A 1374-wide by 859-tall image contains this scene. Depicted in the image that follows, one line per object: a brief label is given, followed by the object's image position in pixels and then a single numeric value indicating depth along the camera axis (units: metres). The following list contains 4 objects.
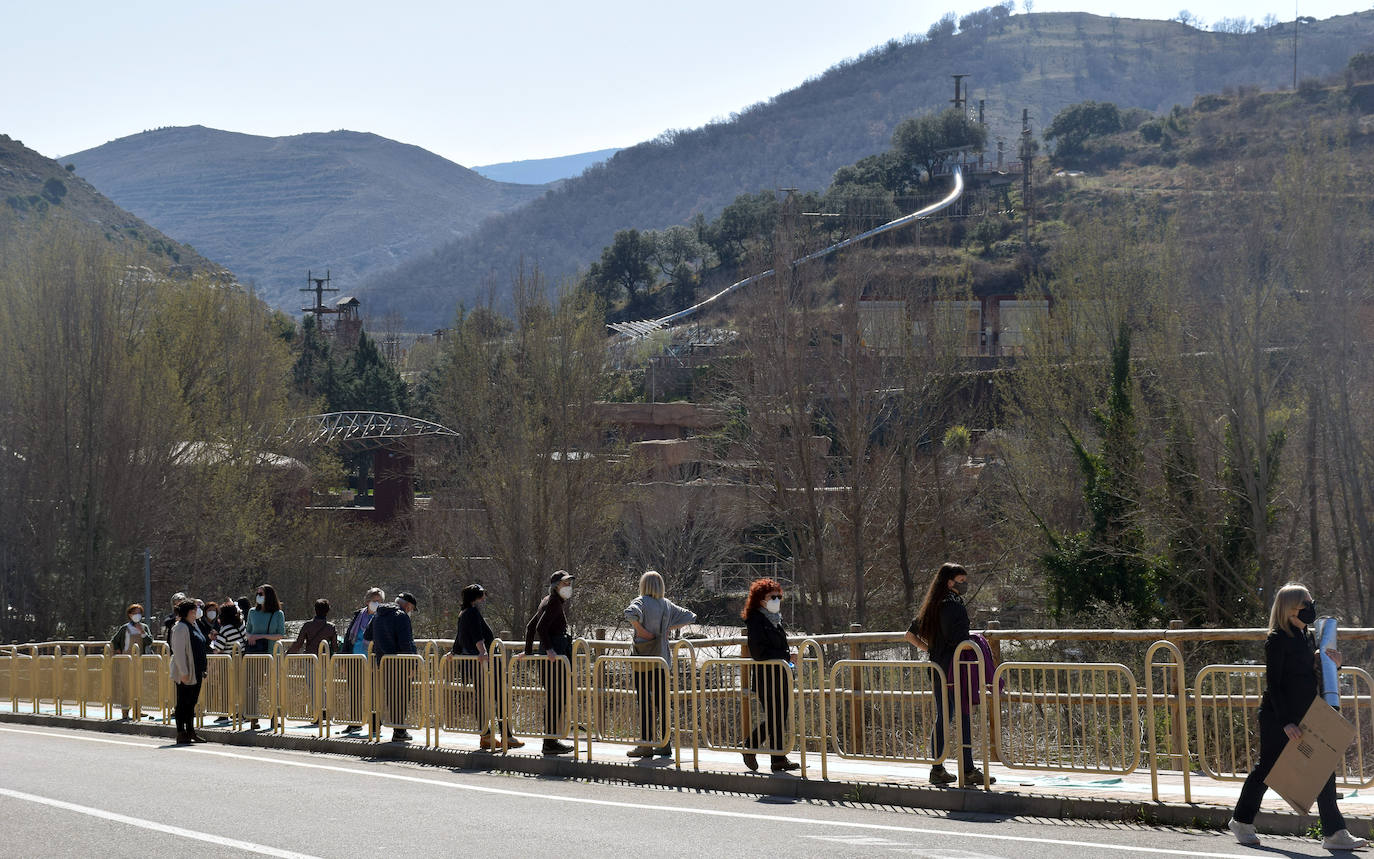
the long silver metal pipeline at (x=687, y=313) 85.06
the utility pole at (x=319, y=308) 116.94
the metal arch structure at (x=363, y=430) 58.88
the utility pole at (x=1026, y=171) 108.25
